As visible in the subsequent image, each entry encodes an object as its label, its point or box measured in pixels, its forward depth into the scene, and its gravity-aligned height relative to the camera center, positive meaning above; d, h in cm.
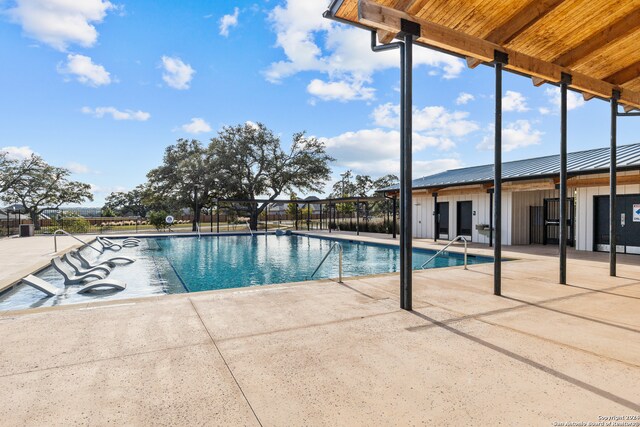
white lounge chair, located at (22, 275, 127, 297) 633 -151
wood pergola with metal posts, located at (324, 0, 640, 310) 431 +256
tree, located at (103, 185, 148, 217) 5188 +131
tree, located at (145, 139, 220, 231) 2720 +279
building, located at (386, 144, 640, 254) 1100 +39
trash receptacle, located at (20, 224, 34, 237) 1936 -101
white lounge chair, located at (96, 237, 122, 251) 1492 -147
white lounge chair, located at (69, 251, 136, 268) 945 -151
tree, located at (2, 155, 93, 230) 2634 +206
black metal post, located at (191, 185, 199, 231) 2560 +73
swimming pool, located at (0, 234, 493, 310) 755 -173
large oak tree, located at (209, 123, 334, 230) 2756 +415
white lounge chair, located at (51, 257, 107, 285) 766 -150
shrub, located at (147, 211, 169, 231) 2458 -48
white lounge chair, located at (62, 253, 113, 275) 845 -144
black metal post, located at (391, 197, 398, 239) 1786 -36
